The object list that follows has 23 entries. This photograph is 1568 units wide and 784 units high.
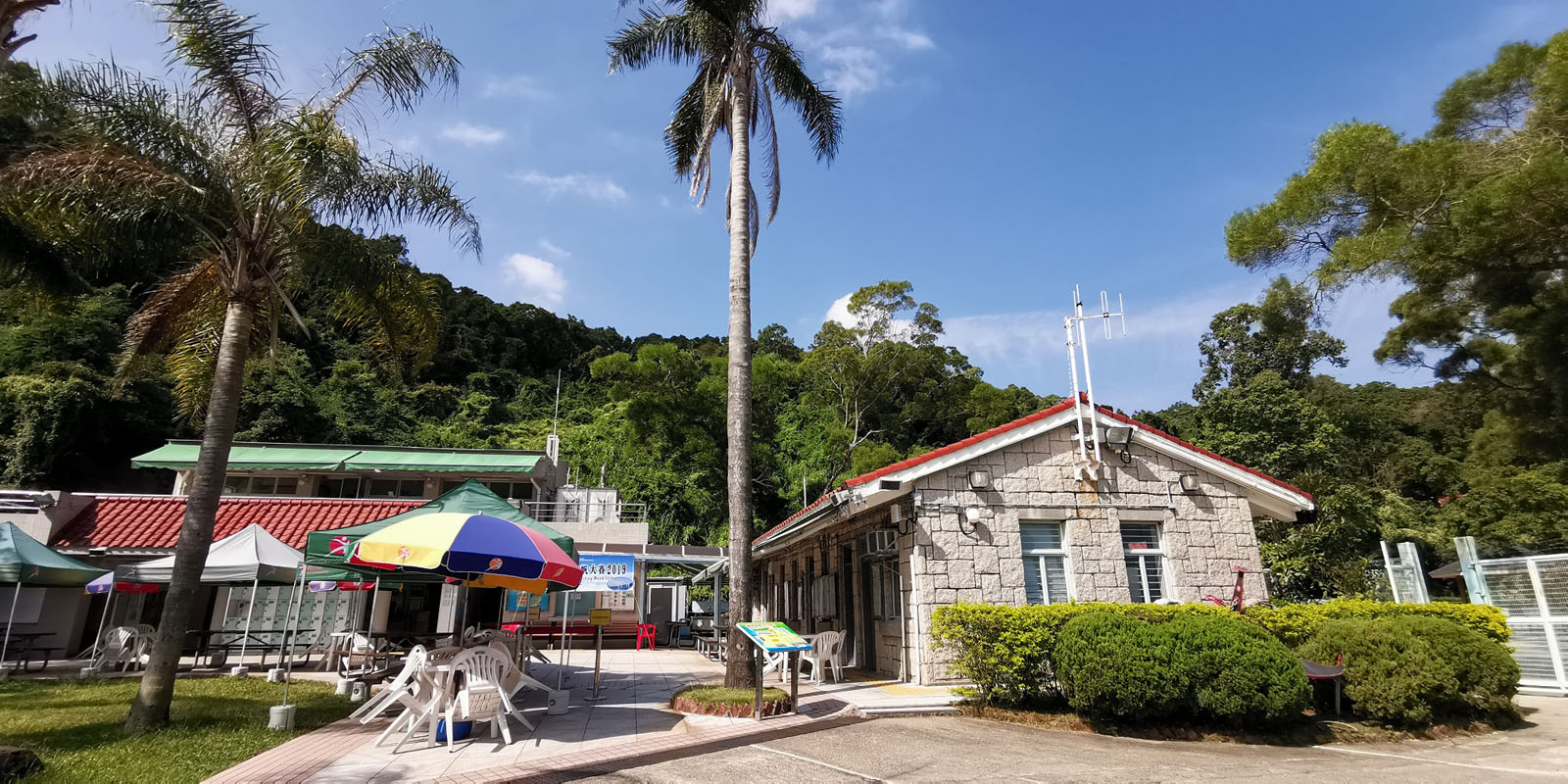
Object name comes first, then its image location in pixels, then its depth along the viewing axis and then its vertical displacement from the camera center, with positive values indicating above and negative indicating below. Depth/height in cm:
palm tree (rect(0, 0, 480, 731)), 757 +426
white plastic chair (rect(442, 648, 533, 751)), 670 -90
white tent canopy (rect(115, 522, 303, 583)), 1153 +45
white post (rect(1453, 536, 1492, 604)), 1114 +23
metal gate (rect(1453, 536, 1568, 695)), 1018 -24
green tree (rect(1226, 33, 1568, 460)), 1241 +639
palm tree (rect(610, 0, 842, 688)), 995 +768
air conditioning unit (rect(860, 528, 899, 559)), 1137 +72
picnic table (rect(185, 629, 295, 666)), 1345 -104
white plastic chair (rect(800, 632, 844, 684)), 1080 -92
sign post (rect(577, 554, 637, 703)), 1397 +30
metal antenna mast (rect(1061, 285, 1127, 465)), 1150 +367
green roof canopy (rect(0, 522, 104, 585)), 1105 +44
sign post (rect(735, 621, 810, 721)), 762 -52
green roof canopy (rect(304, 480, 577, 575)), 784 +74
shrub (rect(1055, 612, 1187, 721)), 738 -80
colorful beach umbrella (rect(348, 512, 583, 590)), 663 +39
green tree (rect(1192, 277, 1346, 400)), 3466 +1109
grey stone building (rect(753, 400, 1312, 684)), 1068 +103
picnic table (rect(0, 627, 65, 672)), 1269 -97
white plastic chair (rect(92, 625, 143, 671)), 1317 -100
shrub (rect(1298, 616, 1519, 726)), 755 -87
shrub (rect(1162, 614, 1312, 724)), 721 -83
